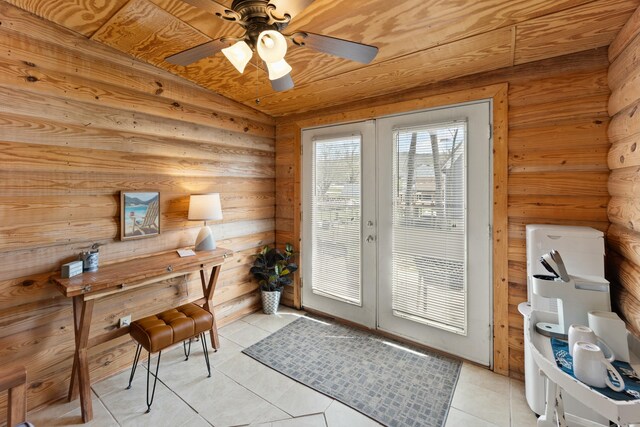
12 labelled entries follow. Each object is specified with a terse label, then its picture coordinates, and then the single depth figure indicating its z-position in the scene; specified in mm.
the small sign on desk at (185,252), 2609
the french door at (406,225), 2424
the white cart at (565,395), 999
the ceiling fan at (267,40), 1263
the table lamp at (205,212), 2672
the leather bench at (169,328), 2033
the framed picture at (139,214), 2394
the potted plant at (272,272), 3469
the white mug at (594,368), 1101
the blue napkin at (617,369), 1066
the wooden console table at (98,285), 1896
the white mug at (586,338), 1244
